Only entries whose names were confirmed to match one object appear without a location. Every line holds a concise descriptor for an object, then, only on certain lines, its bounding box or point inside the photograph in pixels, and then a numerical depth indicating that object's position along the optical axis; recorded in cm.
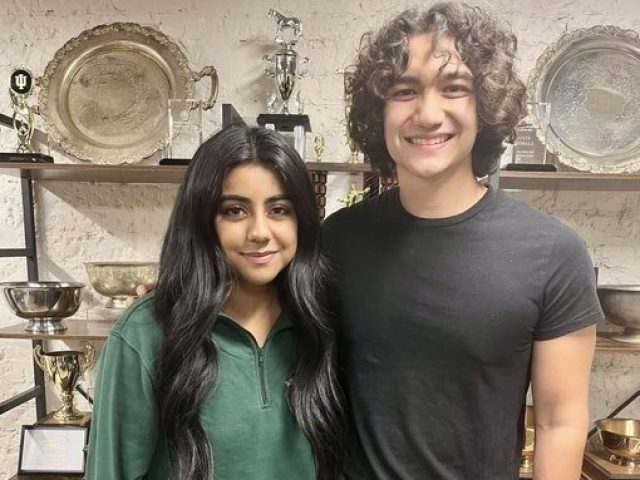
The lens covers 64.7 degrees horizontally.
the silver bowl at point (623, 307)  136
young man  81
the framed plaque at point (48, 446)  151
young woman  79
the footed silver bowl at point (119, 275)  148
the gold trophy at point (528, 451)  142
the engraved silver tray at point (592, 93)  149
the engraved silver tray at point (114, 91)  156
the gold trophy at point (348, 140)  138
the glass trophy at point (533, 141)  145
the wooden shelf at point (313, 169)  136
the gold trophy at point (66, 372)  154
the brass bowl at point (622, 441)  142
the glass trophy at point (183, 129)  151
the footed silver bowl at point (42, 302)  140
